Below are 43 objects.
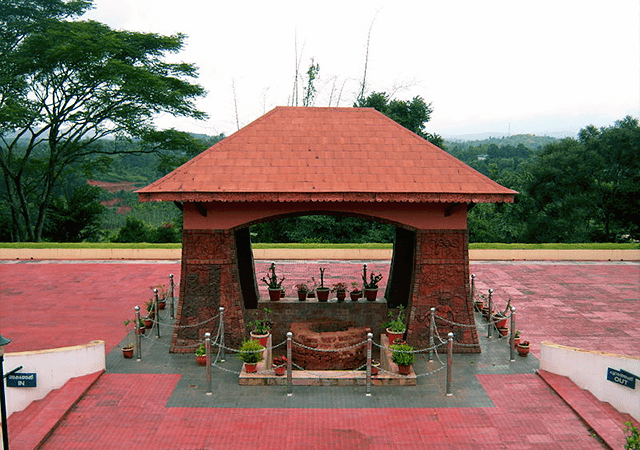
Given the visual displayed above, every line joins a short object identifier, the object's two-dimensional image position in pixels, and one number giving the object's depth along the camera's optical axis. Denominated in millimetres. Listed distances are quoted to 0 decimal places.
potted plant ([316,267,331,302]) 12133
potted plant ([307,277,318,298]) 12673
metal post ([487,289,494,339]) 11938
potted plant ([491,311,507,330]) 11925
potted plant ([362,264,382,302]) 12086
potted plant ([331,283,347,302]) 12023
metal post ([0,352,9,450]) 6273
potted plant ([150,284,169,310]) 13789
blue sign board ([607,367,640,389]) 8227
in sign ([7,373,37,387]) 8797
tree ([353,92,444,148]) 24797
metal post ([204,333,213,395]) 9031
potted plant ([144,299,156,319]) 12433
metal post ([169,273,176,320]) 13387
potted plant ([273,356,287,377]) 9570
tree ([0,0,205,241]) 21969
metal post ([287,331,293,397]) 9109
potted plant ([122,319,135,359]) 10641
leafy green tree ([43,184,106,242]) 27547
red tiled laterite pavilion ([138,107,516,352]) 10070
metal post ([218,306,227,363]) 10305
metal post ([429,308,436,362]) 10594
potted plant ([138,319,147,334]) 11739
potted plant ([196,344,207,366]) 10219
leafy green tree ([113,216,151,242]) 26891
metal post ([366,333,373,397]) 9102
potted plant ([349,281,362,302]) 12133
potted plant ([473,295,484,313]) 13492
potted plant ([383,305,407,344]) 10625
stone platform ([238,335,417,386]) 9453
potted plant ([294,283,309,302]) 12195
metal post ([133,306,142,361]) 10560
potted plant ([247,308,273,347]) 10477
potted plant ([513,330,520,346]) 11109
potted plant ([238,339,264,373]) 9578
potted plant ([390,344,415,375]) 9492
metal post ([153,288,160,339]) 11797
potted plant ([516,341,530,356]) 10789
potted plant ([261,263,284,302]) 12214
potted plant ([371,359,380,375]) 9547
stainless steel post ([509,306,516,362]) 10525
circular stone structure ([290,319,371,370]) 10391
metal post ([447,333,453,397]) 9125
